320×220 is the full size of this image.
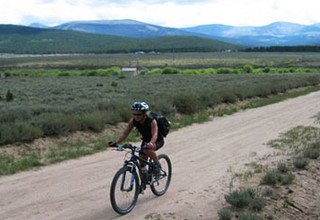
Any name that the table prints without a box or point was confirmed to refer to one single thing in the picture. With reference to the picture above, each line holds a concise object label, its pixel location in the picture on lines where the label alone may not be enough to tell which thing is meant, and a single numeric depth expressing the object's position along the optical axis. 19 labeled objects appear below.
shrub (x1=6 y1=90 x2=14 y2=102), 26.78
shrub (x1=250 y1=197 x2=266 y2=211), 8.12
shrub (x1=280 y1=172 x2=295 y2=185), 9.72
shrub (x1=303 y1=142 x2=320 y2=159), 12.30
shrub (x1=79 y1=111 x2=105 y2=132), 16.61
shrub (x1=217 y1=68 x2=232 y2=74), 78.19
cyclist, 8.05
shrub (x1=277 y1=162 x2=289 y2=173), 10.59
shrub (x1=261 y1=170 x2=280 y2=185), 9.70
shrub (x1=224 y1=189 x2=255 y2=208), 8.20
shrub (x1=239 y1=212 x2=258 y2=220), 7.43
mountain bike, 7.85
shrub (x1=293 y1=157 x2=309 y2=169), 11.14
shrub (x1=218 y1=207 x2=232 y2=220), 7.64
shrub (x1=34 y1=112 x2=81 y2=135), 15.21
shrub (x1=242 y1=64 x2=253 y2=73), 81.80
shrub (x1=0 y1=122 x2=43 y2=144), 13.66
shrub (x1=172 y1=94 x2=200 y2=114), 23.25
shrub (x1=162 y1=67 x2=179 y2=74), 77.81
